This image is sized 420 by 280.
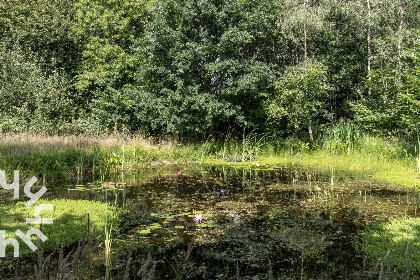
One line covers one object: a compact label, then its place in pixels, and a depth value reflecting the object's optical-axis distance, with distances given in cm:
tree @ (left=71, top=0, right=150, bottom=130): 2008
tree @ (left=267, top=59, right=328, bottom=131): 1437
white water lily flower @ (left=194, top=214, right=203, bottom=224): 455
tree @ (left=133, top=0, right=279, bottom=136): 1452
